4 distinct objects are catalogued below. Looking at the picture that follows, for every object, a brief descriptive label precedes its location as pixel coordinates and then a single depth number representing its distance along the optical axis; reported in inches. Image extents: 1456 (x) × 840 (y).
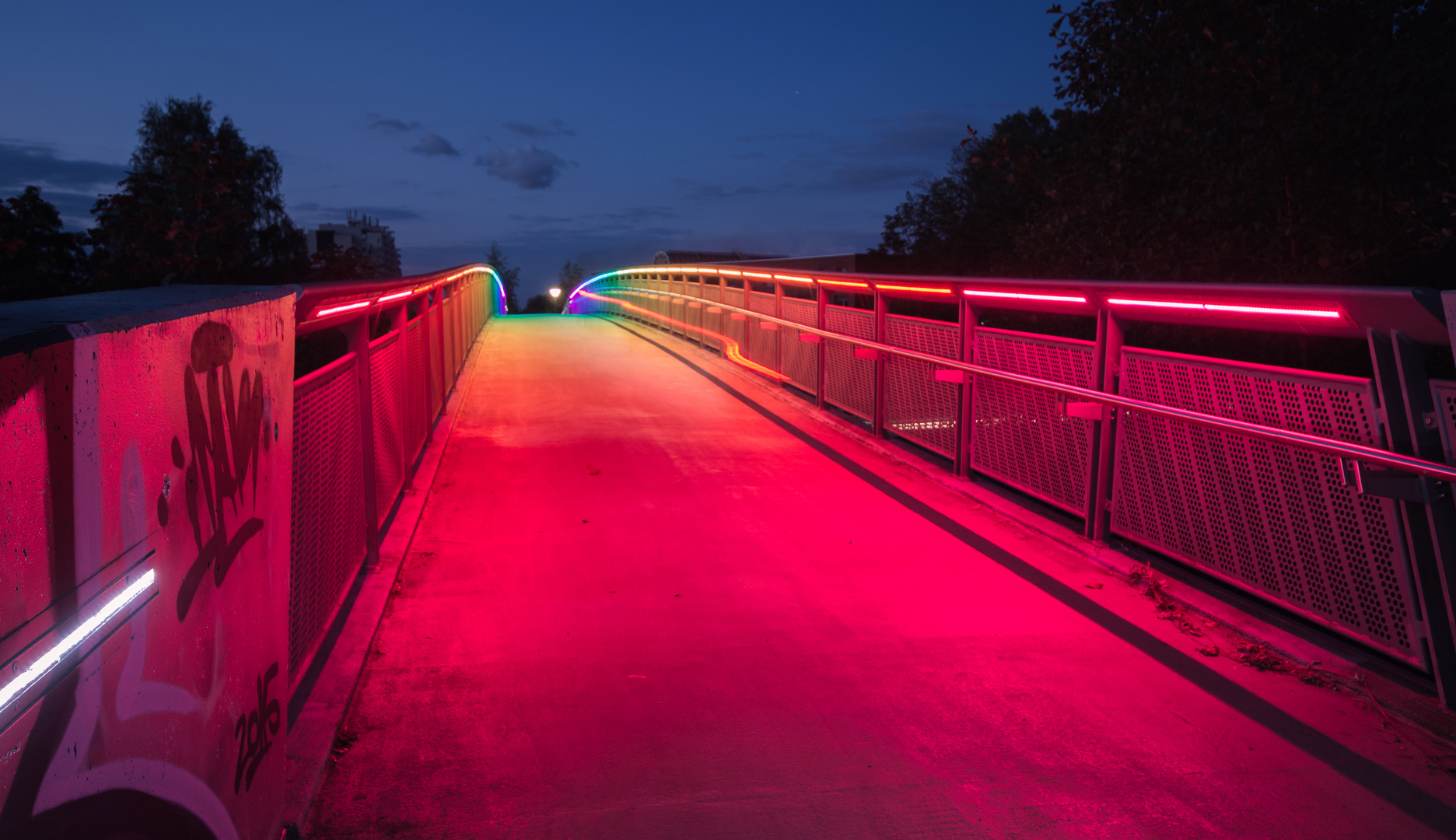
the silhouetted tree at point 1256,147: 336.8
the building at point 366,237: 4768.7
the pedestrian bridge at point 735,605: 59.5
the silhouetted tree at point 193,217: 1046.9
